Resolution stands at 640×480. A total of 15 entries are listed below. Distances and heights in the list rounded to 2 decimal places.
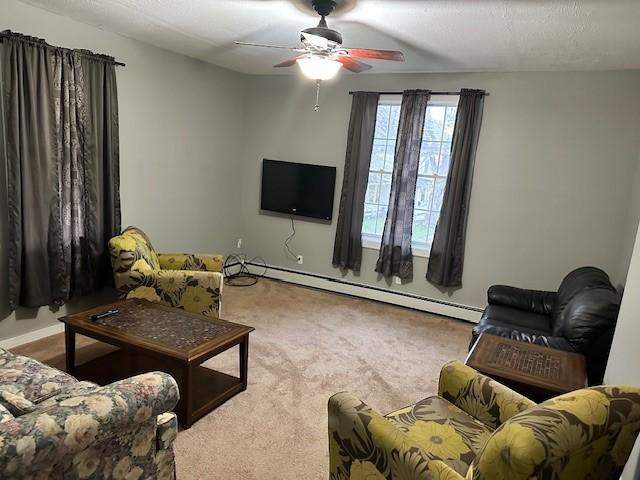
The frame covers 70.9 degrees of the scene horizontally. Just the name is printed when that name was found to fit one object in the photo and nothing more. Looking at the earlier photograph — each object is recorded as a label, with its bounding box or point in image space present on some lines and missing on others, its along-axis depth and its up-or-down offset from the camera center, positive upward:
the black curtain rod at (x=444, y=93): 4.35 +0.95
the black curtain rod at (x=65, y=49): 3.08 +0.78
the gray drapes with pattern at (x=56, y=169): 3.19 -0.12
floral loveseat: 1.33 -0.89
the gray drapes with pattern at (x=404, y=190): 4.63 -0.05
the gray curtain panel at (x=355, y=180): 4.89 +0.01
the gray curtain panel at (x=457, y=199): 4.39 -0.08
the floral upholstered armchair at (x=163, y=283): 3.56 -0.94
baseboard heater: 4.71 -1.24
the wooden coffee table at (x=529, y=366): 2.18 -0.87
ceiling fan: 2.73 +0.80
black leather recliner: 2.61 -0.83
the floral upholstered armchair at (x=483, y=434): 1.15 -0.83
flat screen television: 5.26 -0.15
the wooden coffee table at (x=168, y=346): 2.57 -1.06
